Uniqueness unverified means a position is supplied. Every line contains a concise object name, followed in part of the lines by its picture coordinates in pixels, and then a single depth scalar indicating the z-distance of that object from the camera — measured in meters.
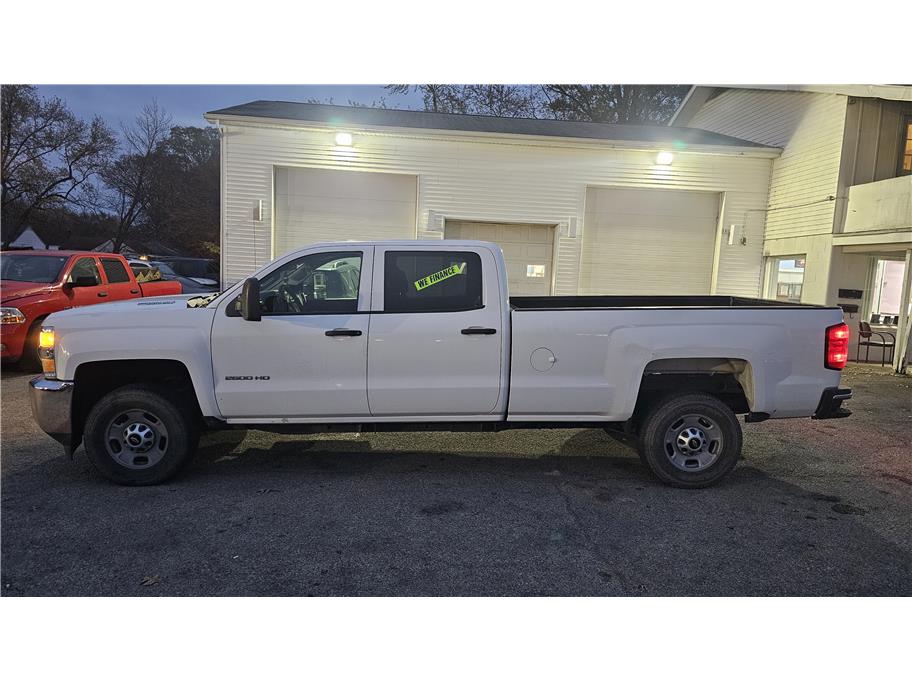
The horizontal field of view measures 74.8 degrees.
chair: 11.52
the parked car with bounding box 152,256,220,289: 20.45
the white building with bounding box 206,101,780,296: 11.91
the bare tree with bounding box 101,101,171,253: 37.62
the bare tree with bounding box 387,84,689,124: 24.45
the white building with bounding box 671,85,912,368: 10.48
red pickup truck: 8.64
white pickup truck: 4.55
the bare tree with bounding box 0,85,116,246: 29.45
